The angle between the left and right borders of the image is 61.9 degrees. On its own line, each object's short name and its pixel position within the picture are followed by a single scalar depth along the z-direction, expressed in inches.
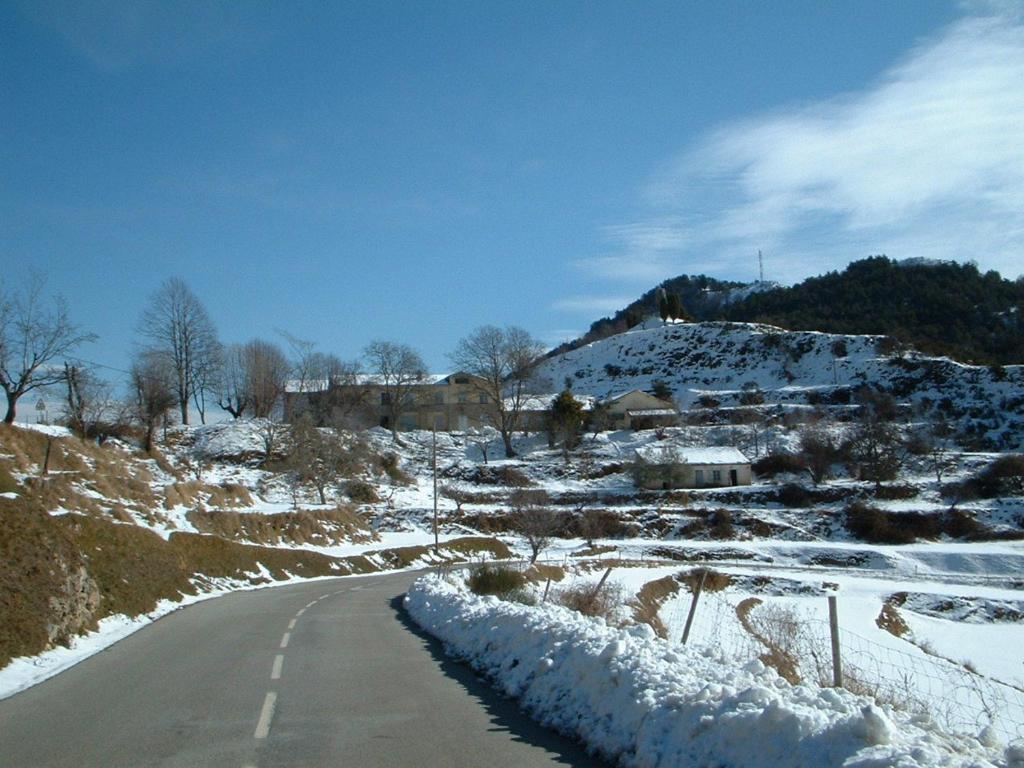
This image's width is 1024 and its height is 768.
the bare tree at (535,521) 1855.9
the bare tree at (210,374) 3107.8
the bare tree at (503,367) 3784.5
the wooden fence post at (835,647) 334.6
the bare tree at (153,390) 2415.0
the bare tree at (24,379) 1769.2
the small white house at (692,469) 2780.5
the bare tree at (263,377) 3501.5
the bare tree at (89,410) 2031.3
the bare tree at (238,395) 3501.5
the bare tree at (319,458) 2485.2
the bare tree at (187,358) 3014.3
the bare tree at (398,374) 3870.6
